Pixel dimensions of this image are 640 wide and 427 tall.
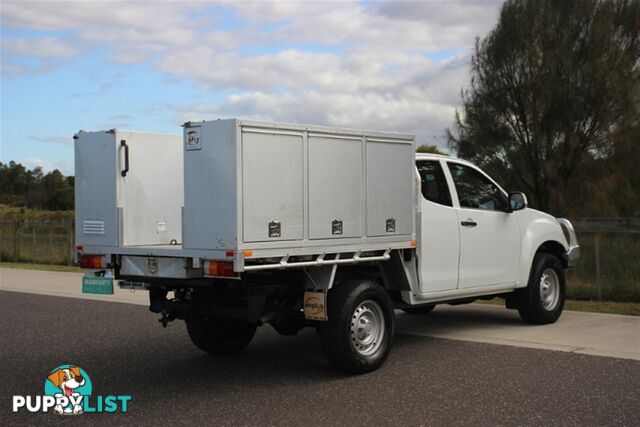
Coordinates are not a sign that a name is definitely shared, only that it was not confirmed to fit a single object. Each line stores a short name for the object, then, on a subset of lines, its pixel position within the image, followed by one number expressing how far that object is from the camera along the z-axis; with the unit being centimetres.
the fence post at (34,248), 2327
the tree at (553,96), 3016
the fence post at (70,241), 2151
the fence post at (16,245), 2415
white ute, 636
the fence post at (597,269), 1215
